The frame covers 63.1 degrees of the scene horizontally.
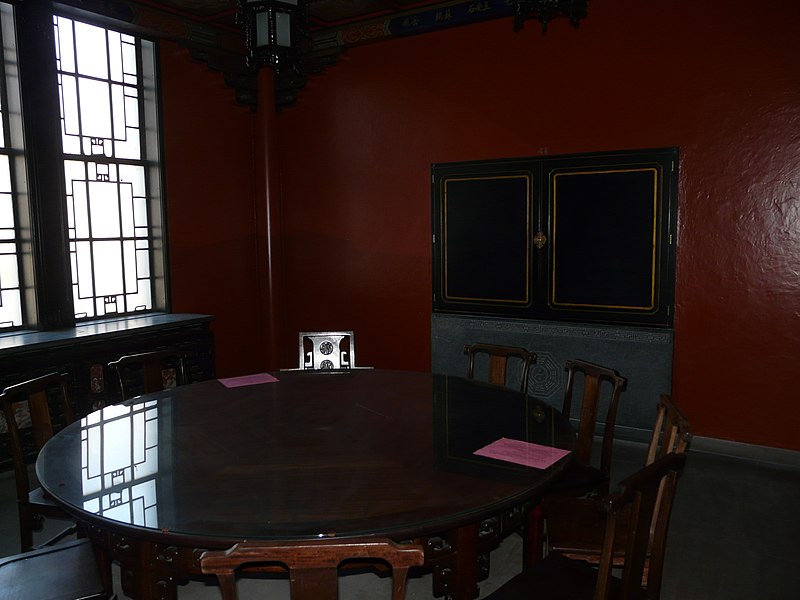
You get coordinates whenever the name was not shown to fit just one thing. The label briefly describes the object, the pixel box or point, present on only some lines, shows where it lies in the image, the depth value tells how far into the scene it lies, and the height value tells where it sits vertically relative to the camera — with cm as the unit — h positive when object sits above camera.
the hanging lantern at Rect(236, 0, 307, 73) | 229 +80
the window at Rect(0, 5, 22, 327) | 397 +23
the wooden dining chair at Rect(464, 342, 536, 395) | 307 -53
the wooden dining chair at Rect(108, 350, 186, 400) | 295 -54
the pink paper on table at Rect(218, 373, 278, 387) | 295 -59
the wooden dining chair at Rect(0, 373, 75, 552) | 234 -68
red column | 539 +13
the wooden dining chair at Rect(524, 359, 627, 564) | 231 -87
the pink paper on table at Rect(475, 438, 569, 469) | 197 -64
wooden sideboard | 355 -58
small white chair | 362 -55
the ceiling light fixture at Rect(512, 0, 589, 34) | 265 +98
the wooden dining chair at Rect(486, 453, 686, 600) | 153 -80
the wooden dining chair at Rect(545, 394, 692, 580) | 196 -90
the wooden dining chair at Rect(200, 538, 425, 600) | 115 -55
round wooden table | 163 -65
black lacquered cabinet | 402 +7
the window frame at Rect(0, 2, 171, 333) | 396 +45
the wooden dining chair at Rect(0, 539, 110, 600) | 178 -92
